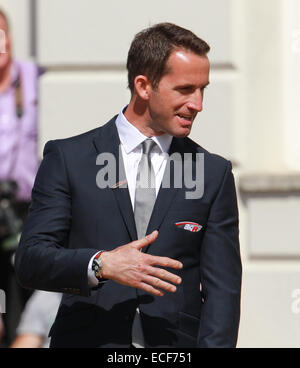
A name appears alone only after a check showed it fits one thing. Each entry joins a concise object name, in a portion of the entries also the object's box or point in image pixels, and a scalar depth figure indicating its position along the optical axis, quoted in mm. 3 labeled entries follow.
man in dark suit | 7090
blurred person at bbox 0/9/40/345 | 13031
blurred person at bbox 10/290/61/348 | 11203
